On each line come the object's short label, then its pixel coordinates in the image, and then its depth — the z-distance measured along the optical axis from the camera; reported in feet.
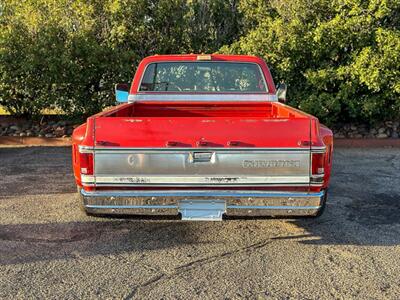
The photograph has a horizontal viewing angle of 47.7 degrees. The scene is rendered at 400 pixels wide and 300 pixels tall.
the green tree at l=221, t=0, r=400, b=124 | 31.73
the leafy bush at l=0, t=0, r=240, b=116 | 32.42
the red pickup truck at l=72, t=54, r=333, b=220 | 12.65
